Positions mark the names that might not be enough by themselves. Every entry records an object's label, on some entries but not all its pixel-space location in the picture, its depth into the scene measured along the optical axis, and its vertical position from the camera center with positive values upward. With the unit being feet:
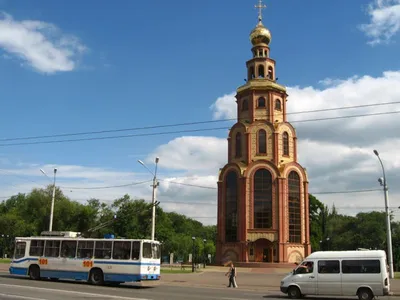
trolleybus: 78.28 -2.04
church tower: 170.81 +26.27
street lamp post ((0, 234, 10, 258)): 245.94 +1.86
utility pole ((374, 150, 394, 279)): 96.84 +6.83
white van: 62.85 -3.21
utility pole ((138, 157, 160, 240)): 96.40 +12.35
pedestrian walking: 85.05 -4.96
